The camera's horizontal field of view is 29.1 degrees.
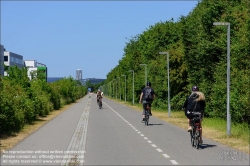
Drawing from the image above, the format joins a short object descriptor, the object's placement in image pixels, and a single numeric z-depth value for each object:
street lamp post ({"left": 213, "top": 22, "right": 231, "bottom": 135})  20.06
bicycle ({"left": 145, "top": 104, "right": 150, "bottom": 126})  25.75
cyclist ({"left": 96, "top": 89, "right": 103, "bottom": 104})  51.98
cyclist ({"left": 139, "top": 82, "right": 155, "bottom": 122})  25.80
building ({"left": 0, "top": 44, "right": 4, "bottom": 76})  137.46
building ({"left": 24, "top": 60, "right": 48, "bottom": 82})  44.96
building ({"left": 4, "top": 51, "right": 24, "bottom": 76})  152.62
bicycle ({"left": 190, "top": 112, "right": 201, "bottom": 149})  14.90
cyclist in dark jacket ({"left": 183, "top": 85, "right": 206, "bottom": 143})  15.34
